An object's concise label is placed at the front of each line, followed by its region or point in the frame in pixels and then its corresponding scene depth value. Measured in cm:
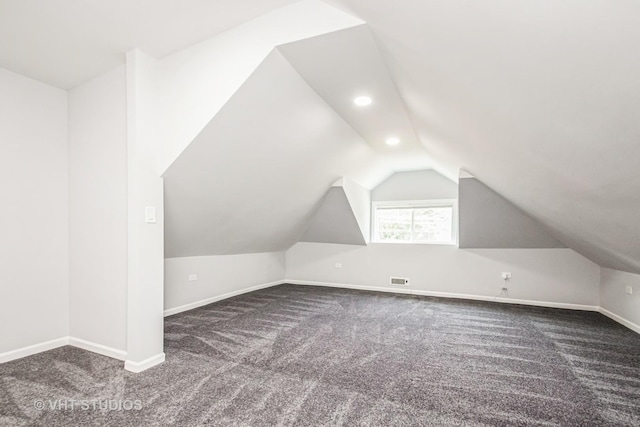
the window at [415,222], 585
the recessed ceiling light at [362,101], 300
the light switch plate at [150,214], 250
